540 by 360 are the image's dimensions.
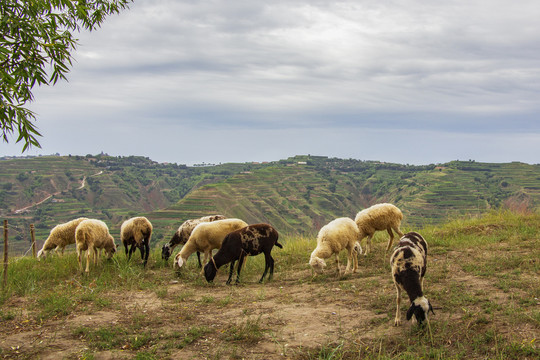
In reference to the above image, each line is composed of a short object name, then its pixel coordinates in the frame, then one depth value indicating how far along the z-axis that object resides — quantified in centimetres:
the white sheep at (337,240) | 1003
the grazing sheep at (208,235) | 1158
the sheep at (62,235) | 1295
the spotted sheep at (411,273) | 621
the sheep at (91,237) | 1116
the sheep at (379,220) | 1163
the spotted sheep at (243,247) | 1033
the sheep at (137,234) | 1244
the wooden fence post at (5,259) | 852
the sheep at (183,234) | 1299
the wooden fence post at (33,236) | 1349
